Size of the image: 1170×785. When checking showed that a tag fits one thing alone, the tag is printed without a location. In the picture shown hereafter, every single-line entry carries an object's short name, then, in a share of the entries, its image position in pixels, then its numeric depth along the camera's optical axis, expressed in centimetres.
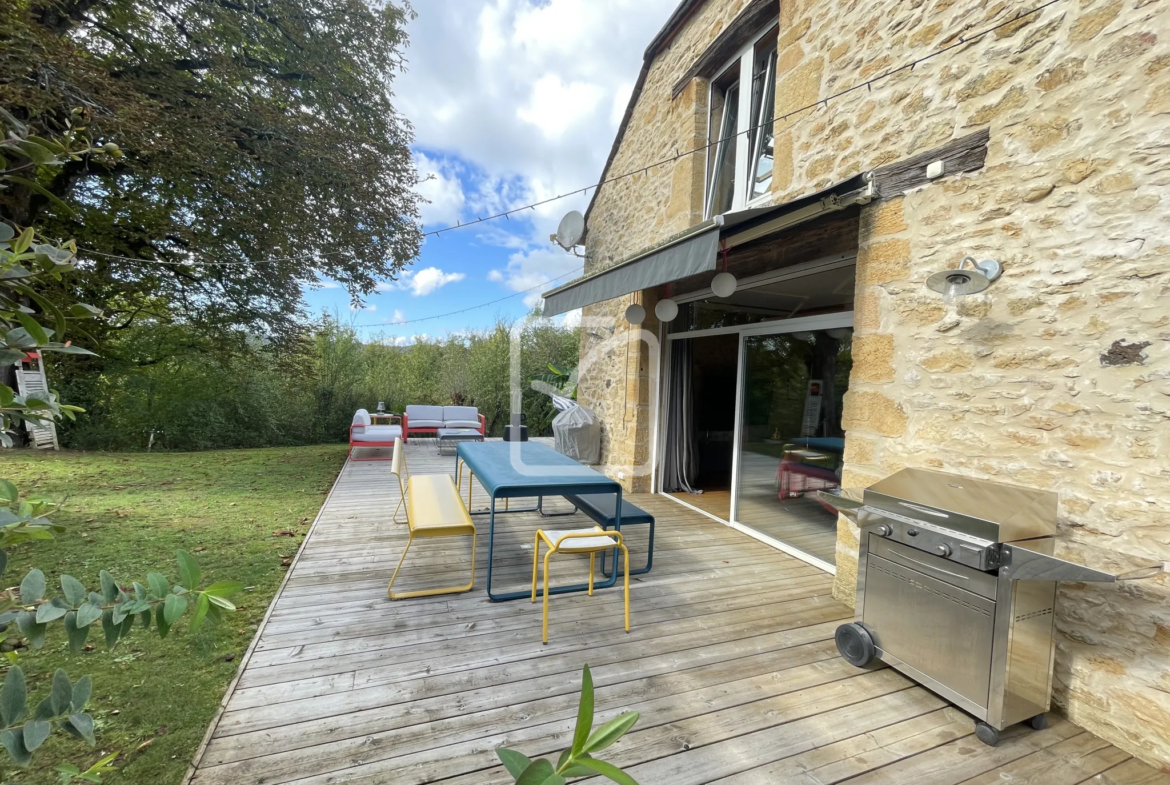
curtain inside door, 771
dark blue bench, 449
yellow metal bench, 395
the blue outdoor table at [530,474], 399
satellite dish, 924
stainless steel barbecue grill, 257
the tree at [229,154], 684
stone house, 260
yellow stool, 363
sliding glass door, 514
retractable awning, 390
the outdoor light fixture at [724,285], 560
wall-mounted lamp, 308
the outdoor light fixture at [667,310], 712
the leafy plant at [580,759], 63
